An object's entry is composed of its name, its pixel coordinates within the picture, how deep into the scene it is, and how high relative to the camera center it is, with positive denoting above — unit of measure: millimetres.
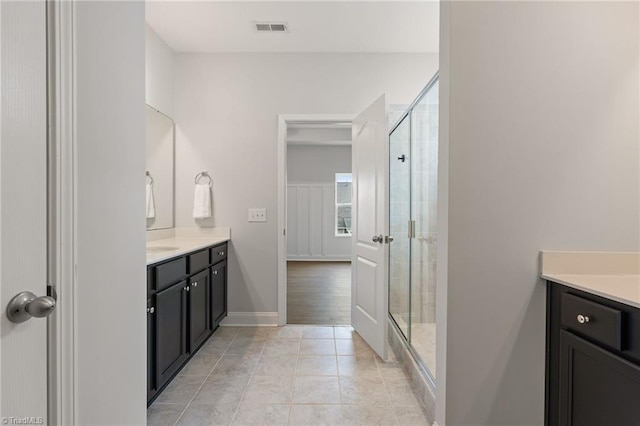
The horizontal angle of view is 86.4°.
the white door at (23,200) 701 +20
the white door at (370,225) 2512 -124
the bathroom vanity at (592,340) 1021 -438
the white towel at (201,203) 3232 +64
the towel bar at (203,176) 3332 +331
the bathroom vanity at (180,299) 1812 -593
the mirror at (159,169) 2875 +362
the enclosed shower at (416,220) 2486 -84
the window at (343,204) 7812 +138
